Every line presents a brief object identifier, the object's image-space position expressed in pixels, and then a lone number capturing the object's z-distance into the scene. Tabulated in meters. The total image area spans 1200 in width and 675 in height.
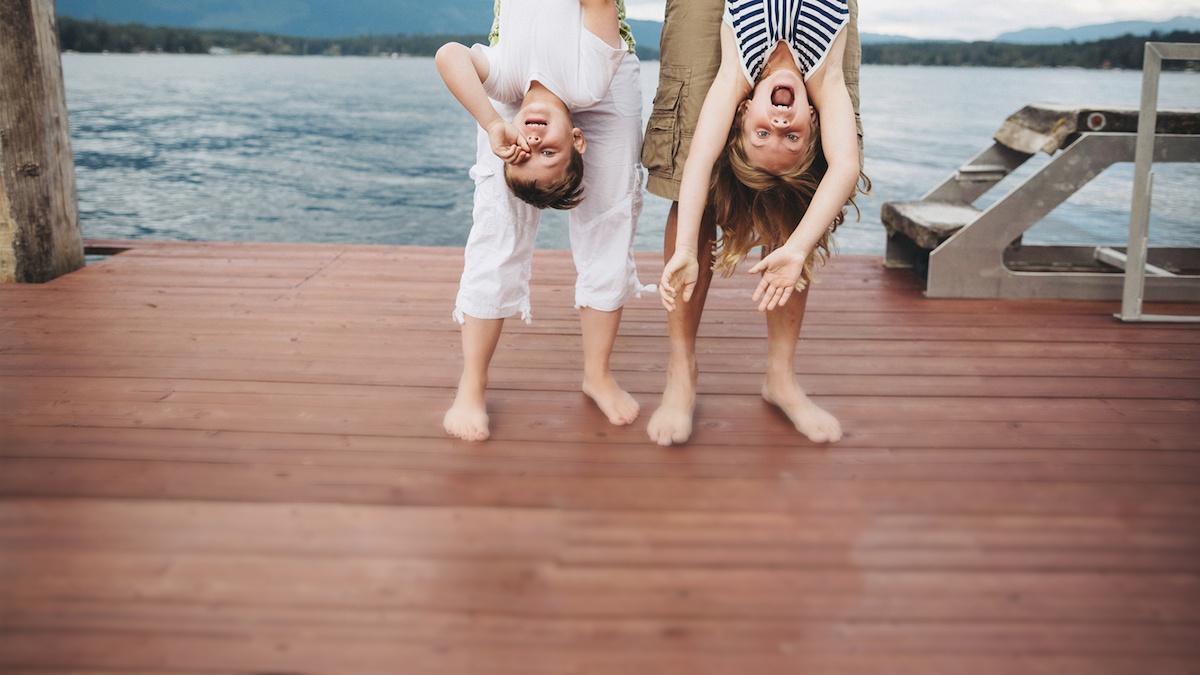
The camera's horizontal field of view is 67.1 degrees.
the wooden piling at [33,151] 3.06
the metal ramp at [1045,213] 3.08
